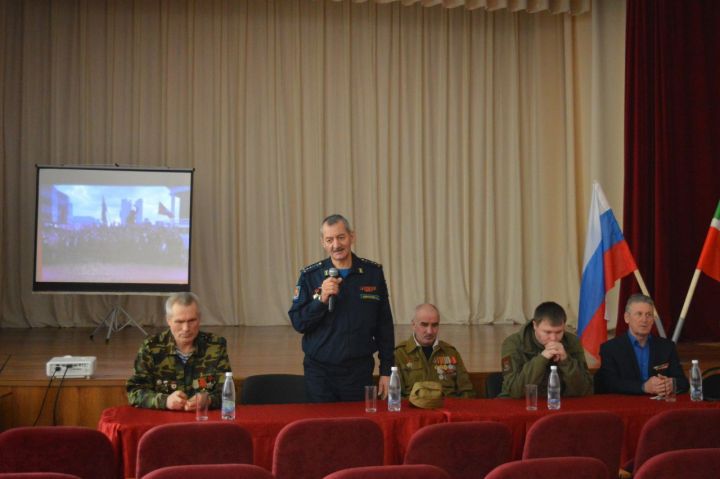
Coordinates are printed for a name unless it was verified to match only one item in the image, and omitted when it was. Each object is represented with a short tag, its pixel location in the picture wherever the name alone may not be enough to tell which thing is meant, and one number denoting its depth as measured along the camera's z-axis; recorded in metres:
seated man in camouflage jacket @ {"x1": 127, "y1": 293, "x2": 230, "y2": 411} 4.13
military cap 4.07
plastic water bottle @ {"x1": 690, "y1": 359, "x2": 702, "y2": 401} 4.42
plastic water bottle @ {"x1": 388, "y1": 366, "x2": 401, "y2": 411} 4.10
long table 3.64
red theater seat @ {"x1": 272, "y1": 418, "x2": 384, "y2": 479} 3.30
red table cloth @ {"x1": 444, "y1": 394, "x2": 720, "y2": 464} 3.96
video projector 5.55
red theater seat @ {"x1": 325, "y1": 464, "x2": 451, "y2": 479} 2.53
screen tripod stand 8.33
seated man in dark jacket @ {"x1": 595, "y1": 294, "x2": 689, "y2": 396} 4.90
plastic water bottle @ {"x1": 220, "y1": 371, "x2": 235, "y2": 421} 3.80
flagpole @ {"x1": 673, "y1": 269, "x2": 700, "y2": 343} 7.38
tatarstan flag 7.32
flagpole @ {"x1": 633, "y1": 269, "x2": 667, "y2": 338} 7.21
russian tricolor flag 6.71
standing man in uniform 4.68
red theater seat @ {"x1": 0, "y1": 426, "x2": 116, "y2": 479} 3.17
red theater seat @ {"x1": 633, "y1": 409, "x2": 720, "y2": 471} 3.59
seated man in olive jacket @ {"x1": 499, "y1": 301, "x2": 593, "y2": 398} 4.45
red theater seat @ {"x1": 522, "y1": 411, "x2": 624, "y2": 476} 3.46
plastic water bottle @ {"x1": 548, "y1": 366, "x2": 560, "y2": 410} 4.18
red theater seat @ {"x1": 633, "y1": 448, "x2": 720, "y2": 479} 2.79
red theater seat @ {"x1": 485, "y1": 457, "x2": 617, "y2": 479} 2.68
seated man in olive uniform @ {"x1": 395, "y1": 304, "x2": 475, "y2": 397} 4.90
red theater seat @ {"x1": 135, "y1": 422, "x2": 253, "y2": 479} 3.21
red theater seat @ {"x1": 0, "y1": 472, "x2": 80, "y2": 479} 2.45
